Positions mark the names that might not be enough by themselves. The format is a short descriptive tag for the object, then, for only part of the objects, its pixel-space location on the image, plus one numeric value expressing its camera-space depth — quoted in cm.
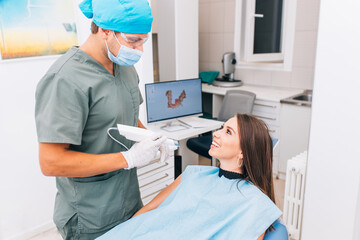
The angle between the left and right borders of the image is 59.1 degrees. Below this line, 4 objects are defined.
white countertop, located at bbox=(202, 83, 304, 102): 302
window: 322
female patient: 121
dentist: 104
